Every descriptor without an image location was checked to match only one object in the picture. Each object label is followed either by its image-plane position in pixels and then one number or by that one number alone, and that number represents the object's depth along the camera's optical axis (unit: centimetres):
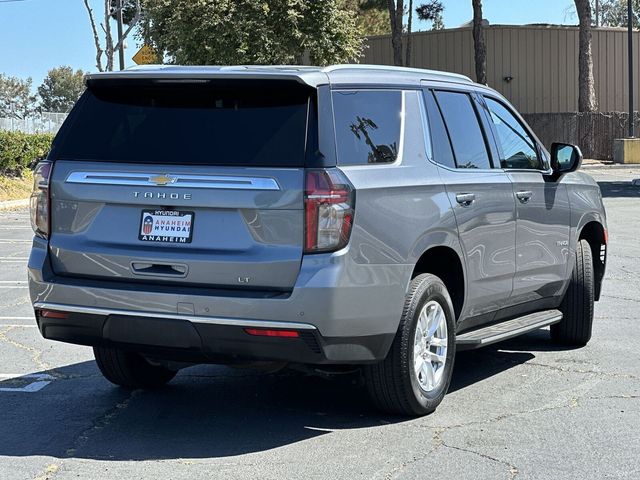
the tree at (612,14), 11844
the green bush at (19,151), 2559
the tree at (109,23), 4483
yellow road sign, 3344
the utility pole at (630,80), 4088
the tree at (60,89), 14339
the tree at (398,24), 4803
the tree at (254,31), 4225
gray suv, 540
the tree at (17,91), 15062
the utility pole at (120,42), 3844
